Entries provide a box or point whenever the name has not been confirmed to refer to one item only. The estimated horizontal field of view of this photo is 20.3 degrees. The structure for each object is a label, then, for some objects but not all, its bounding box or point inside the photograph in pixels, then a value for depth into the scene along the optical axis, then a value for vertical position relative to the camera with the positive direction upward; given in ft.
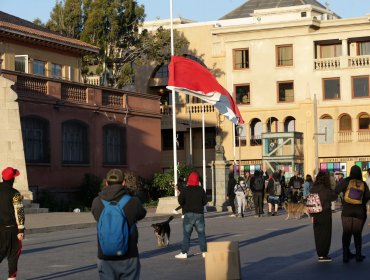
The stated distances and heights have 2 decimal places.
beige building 246.68 +26.71
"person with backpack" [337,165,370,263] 62.49 -1.45
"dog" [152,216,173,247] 76.48 -3.04
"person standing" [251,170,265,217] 131.27 +0.01
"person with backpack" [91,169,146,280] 35.09 -1.38
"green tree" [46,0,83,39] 229.86 +39.34
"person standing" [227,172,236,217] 134.82 -0.31
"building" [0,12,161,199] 140.46 +11.52
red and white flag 148.87 +15.90
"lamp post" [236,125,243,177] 252.56 +14.97
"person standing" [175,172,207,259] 67.67 -1.21
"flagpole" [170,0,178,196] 137.91 +7.56
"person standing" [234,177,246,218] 130.82 -0.96
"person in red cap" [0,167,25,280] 51.49 -1.53
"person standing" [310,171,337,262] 63.10 -1.99
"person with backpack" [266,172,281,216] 136.67 -0.44
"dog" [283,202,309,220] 124.47 -2.26
